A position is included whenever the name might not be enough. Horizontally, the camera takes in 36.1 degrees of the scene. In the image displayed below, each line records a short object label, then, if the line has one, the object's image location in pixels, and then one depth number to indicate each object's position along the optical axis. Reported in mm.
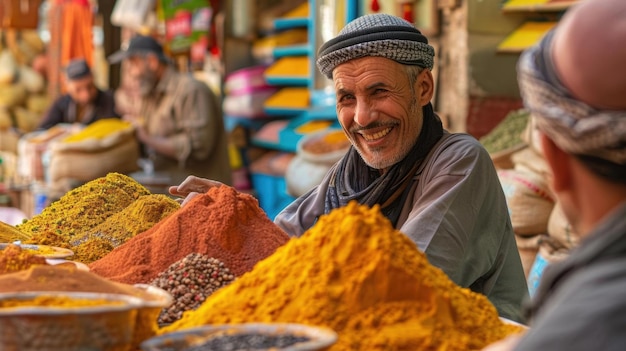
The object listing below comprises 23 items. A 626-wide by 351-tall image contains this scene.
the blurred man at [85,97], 6773
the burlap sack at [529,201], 3670
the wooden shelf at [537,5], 3965
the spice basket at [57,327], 1214
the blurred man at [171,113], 5676
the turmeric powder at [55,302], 1298
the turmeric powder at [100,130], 5324
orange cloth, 8781
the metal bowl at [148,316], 1327
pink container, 6836
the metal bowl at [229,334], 1195
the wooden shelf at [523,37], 4250
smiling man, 1952
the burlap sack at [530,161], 3672
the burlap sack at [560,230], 3396
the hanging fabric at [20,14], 8484
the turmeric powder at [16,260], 1618
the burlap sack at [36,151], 5996
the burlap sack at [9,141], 8336
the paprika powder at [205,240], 1783
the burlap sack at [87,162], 5203
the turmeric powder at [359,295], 1312
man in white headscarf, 912
